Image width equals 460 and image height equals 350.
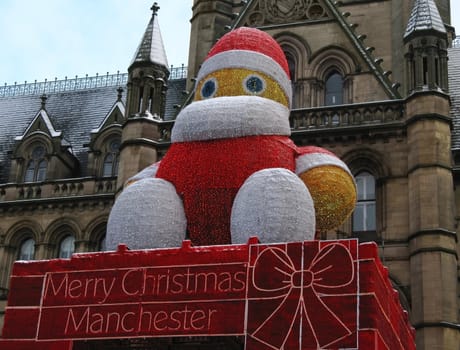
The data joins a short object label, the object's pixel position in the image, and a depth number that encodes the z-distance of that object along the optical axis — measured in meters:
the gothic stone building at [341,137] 19.50
